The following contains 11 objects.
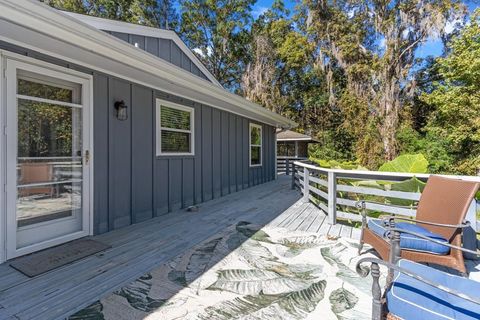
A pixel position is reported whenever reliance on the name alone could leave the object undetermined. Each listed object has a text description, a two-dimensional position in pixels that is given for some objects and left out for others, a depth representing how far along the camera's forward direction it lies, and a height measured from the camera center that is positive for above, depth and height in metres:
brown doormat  2.73 -1.08
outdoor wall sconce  4.04 +0.71
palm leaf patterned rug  2.05 -1.13
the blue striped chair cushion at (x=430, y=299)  1.39 -0.77
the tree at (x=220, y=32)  18.17 +8.34
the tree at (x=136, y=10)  17.23 +9.49
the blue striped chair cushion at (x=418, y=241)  2.34 -0.73
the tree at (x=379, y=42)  11.74 +5.45
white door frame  2.82 +0.13
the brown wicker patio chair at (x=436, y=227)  2.34 -0.67
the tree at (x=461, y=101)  11.04 +2.37
